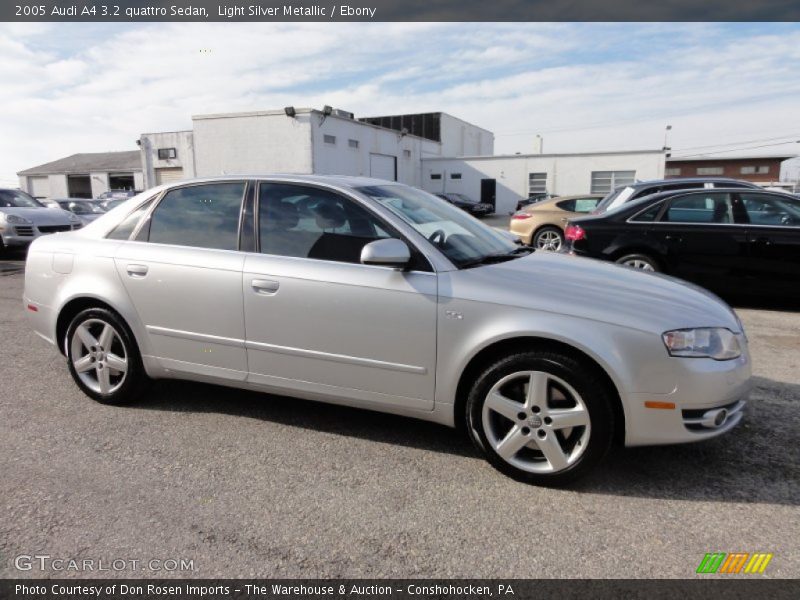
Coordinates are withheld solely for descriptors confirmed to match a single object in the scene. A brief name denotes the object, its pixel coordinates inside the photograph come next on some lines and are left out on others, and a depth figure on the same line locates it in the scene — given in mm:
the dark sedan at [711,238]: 6543
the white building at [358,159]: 28672
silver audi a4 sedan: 2738
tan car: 11898
